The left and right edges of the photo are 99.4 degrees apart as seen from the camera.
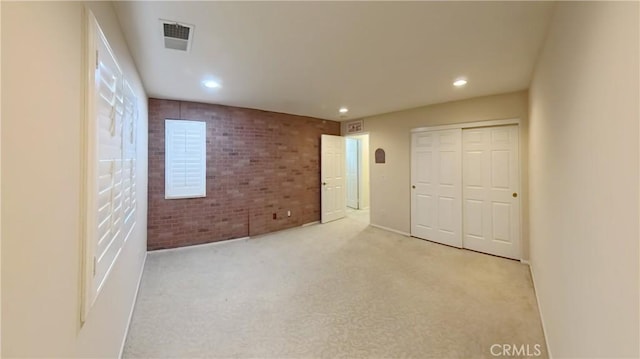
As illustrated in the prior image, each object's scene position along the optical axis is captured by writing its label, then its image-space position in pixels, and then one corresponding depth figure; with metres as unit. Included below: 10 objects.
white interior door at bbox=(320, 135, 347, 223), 5.97
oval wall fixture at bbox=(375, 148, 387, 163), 5.38
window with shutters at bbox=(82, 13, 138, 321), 1.22
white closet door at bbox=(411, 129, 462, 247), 4.27
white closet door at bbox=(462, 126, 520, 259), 3.72
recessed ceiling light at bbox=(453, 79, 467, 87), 3.18
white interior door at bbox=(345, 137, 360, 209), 7.95
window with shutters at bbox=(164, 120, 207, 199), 4.14
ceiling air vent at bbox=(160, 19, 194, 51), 1.99
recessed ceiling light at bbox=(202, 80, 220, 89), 3.27
